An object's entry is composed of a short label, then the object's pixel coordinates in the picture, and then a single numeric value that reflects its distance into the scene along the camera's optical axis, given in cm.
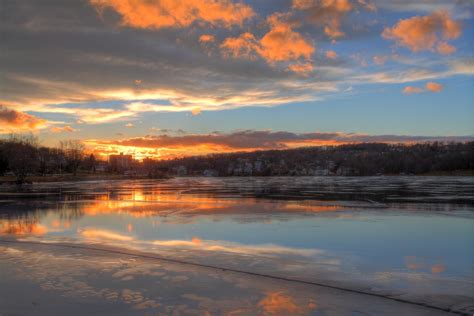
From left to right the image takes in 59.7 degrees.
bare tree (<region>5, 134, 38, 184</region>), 6969
